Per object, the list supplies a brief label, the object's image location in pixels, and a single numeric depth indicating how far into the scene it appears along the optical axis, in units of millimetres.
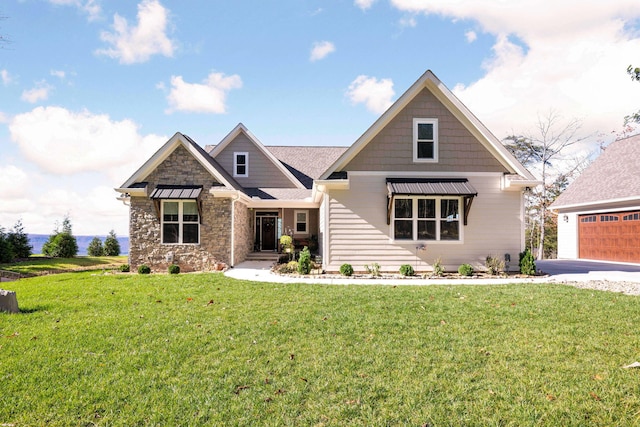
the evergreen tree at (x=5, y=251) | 17641
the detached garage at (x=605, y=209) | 16250
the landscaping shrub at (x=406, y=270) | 11875
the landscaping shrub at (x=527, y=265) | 11964
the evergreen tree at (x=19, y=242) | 19516
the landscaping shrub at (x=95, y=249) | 22672
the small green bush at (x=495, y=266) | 12148
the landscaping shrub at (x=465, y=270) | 11862
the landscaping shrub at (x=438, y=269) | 12023
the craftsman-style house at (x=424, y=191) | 12375
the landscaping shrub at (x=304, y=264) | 12294
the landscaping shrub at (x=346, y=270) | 11852
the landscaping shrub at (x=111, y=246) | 22972
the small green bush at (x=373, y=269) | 12004
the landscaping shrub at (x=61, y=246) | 20797
